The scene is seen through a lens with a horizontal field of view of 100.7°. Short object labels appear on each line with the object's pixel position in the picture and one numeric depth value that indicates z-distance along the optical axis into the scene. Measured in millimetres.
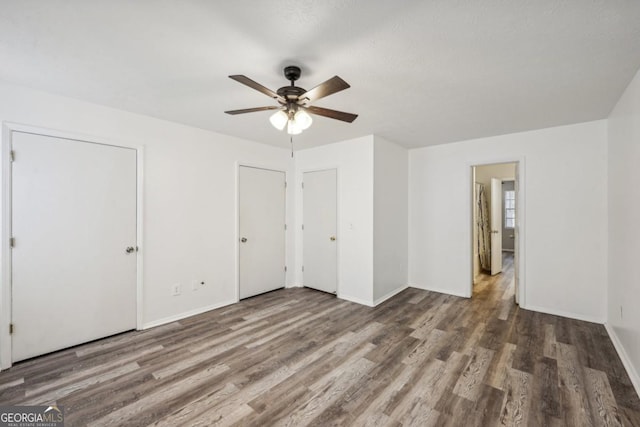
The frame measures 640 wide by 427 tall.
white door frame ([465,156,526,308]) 3658
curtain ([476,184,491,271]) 5489
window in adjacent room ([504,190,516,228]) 8219
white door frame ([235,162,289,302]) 3914
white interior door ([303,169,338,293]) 4277
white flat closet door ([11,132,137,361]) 2391
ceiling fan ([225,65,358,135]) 1823
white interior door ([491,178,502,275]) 5379
